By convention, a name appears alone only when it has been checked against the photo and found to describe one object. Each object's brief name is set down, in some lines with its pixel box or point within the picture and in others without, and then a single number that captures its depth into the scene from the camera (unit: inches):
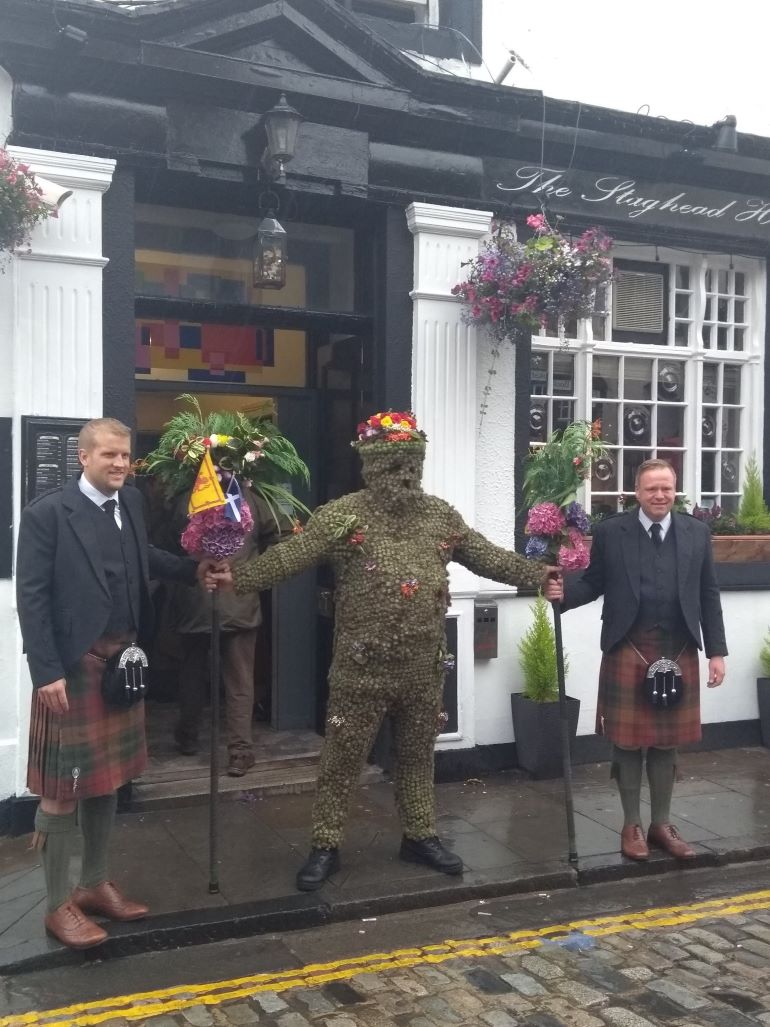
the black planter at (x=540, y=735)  280.1
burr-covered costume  201.6
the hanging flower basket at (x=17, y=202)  217.9
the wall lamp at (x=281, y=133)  253.0
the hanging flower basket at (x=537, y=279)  267.3
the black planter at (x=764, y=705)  319.9
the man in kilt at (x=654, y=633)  225.0
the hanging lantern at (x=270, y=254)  263.3
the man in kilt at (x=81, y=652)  176.1
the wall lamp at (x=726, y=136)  317.1
